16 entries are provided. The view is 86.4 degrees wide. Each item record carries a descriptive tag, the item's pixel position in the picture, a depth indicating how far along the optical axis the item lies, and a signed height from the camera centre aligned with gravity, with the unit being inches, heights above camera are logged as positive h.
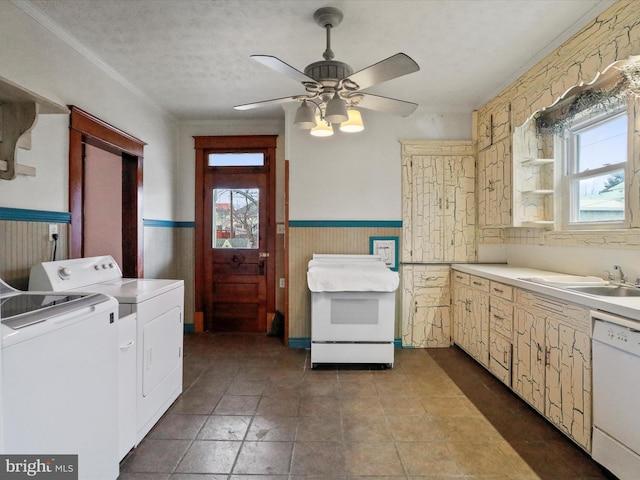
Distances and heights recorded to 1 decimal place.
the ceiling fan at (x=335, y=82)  66.1 +33.3
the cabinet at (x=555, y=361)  68.9 -27.6
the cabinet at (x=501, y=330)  96.1 -26.6
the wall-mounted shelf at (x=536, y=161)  111.8 +26.1
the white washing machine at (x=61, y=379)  41.0 -19.9
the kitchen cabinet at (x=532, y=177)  113.7 +21.5
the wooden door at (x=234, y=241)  157.4 -1.5
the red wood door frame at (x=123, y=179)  90.7 +18.4
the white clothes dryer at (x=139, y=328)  69.7 -21.1
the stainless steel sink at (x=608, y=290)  79.4 -11.9
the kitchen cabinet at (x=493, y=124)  118.0 +42.8
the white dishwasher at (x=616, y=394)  57.2 -27.3
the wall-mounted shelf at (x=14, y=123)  65.5 +22.1
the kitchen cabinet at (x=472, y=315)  110.5 -26.7
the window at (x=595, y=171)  89.8 +20.0
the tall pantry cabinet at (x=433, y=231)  138.3 +3.4
